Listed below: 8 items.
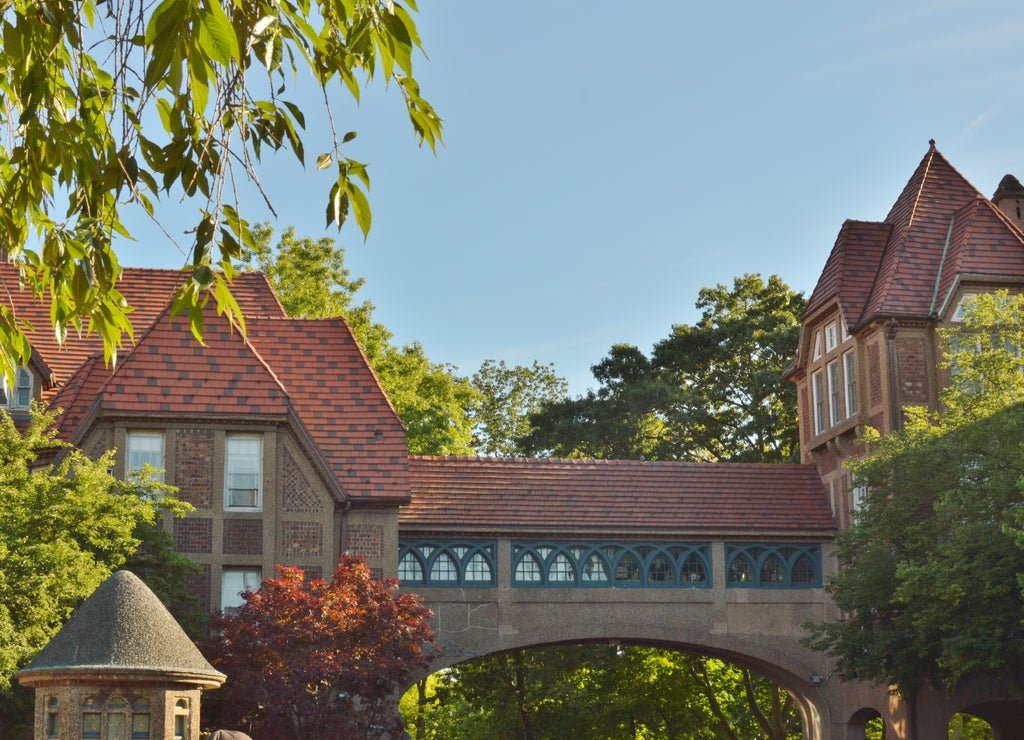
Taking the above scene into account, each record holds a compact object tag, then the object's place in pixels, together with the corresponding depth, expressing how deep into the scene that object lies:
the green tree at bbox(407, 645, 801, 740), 37.56
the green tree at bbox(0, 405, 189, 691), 20.34
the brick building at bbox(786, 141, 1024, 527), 29.05
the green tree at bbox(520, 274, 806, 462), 47.22
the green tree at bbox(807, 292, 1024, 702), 22.92
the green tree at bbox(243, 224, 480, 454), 42.03
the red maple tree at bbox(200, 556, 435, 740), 22.58
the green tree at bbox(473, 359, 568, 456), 58.94
